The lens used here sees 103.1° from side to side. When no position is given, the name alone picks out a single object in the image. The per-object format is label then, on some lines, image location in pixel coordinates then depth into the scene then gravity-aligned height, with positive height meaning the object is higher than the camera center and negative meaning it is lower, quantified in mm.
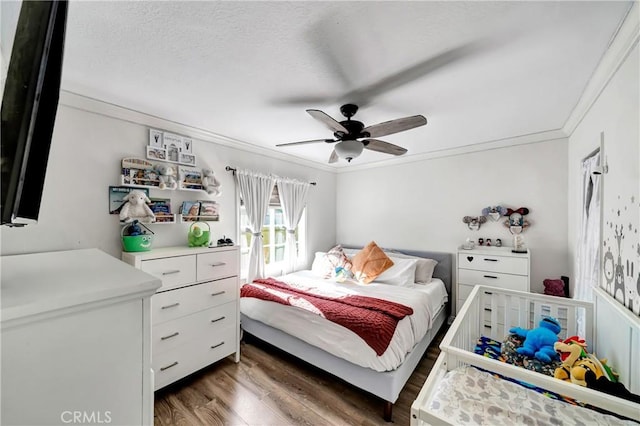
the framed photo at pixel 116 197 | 2129 +127
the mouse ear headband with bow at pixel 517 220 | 2901 -61
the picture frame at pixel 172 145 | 2439 +660
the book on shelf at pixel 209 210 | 2711 +30
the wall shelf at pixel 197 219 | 2561 -66
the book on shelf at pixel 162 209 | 2348 +32
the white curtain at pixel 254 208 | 3076 +62
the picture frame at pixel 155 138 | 2334 +688
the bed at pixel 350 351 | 1838 -1187
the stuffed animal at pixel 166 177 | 2363 +338
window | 3499 -322
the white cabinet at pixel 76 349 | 502 -305
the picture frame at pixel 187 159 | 2550 +547
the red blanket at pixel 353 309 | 1858 -810
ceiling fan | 1799 +638
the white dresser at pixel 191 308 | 1981 -826
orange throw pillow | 3176 -639
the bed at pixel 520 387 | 978 -794
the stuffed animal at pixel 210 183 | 2684 +323
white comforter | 1900 -962
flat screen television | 454 +233
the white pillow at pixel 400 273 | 3045 -730
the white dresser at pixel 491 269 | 2633 -596
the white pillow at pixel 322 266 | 3434 -736
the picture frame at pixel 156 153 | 2322 +551
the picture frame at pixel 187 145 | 2566 +689
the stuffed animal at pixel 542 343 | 1554 -829
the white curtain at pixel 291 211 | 3625 +35
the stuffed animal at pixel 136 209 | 2137 +27
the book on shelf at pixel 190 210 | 2570 +26
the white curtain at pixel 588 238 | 1730 -166
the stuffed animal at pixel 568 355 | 1361 -785
